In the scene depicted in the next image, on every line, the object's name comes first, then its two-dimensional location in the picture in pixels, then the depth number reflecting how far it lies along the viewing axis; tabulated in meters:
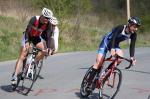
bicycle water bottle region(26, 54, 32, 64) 11.91
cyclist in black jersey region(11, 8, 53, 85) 11.58
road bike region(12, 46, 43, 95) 11.83
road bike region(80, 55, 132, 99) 10.60
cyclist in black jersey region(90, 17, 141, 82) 10.38
